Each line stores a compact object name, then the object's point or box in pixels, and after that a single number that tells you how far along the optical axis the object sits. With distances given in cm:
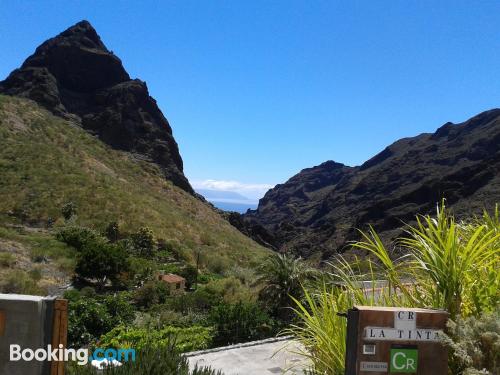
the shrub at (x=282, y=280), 1524
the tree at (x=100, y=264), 2173
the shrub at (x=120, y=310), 1515
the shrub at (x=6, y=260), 2102
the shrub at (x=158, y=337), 1127
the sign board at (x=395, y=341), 343
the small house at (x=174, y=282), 2194
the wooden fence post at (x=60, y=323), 392
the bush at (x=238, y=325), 1241
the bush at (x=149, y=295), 1914
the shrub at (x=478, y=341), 348
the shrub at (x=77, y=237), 2655
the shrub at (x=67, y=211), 3250
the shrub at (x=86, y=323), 1277
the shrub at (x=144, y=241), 3141
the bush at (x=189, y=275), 2523
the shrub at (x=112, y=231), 3222
